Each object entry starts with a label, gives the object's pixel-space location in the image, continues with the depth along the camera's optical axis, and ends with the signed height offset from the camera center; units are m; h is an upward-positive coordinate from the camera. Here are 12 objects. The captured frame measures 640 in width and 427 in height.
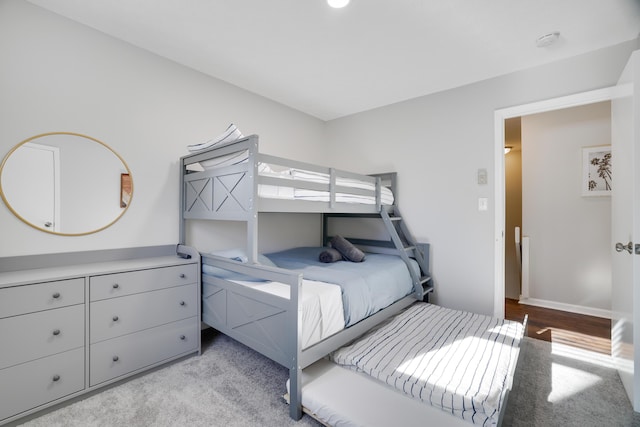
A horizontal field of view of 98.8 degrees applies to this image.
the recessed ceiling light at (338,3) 1.73 +1.35
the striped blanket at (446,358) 1.38 -0.91
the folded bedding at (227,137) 1.97 +0.56
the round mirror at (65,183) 1.77 +0.22
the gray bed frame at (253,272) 1.60 -0.38
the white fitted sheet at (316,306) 1.65 -0.59
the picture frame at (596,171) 3.10 +0.50
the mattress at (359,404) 1.34 -1.00
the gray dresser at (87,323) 1.49 -0.69
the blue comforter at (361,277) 2.02 -0.52
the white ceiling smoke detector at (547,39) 2.06 +1.35
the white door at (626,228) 1.60 -0.09
